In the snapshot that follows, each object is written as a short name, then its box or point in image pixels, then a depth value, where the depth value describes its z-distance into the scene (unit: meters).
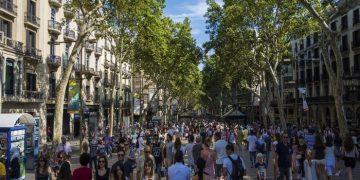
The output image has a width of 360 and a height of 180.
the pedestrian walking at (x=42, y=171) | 9.84
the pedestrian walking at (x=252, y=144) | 16.62
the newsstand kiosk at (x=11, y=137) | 13.99
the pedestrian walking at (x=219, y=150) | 12.69
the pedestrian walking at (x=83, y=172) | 7.71
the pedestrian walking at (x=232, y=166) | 9.29
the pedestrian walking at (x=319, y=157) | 11.24
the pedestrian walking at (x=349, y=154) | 12.56
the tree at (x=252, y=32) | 27.16
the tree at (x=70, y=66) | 15.84
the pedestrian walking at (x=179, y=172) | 8.05
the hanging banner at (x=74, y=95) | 19.14
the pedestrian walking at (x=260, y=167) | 11.59
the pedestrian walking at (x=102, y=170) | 8.18
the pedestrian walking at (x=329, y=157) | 12.21
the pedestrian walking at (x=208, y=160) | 10.07
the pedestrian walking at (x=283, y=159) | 12.12
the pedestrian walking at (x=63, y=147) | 14.97
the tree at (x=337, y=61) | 15.27
